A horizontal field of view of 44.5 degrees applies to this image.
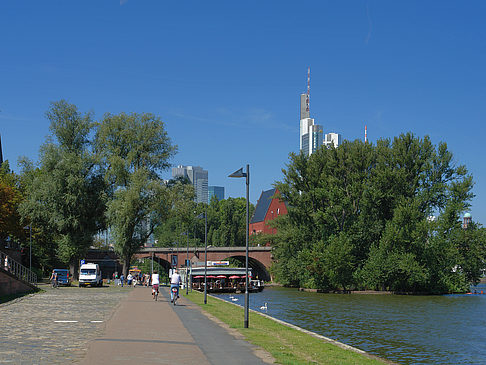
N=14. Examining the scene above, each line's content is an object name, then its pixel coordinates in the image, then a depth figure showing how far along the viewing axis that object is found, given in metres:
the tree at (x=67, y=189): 59.50
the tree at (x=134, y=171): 60.28
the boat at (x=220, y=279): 67.88
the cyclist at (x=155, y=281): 36.72
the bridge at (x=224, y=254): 97.81
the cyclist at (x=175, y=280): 32.75
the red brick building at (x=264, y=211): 132.62
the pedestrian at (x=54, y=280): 51.84
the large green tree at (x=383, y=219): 62.69
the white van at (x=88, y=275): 59.31
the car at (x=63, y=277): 58.42
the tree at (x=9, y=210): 63.62
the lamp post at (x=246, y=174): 21.73
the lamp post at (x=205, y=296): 34.86
